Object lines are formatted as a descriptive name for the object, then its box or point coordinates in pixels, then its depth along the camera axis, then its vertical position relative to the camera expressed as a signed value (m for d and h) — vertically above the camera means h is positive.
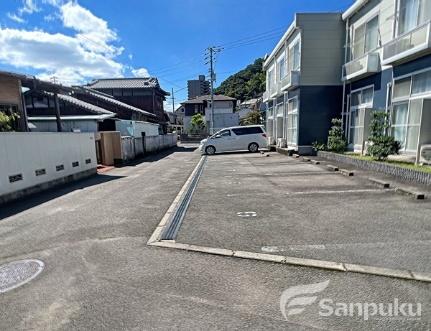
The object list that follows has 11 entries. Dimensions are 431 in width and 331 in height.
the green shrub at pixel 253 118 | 40.76 +1.42
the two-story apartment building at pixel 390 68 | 8.90 +2.31
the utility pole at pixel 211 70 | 36.06 +7.83
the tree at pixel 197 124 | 47.19 +0.75
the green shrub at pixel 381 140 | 9.11 -0.51
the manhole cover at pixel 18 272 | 3.11 -1.77
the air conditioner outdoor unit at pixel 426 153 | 7.67 -0.83
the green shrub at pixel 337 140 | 13.10 -0.69
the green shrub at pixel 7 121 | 10.55 +0.42
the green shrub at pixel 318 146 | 14.55 -1.08
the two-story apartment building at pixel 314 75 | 14.39 +2.86
